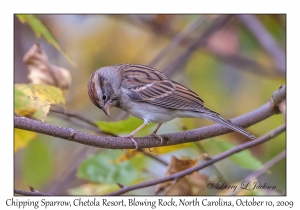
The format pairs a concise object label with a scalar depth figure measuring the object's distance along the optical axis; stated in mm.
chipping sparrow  5863
